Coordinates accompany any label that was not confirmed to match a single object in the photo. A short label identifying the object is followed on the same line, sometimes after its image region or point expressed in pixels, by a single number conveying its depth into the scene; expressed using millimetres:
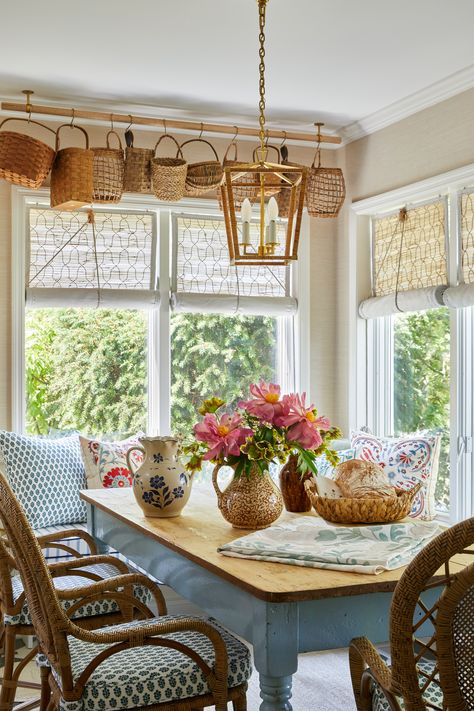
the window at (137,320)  4914
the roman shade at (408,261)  4625
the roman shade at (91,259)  4891
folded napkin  2039
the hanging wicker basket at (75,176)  4441
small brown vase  2832
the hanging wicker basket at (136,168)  4703
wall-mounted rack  4609
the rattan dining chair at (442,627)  1535
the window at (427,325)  4402
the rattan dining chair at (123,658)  2043
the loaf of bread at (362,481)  2568
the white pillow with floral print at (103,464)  4566
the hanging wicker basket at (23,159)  4309
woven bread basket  2520
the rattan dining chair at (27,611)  2684
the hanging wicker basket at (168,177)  4676
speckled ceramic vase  2527
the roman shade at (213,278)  5203
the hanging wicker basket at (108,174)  4617
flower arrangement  2508
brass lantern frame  2787
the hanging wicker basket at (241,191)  4836
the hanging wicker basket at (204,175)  4770
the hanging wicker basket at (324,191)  5078
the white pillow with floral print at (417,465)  4324
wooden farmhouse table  1859
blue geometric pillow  4344
